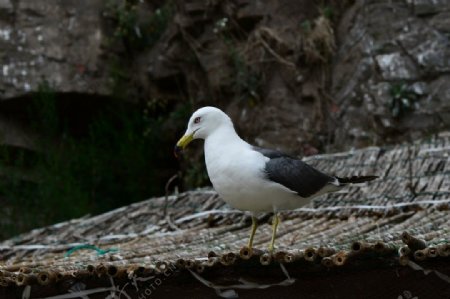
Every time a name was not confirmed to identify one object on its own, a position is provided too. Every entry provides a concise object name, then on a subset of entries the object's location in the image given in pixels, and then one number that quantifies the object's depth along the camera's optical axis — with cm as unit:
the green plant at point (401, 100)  1232
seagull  493
